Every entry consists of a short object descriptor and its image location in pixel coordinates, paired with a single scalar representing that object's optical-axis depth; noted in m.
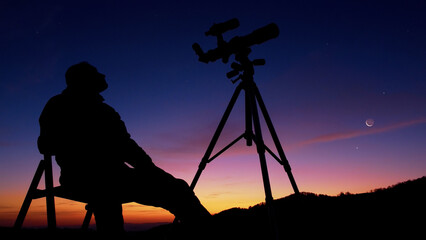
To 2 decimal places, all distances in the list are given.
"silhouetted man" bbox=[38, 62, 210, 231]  2.33
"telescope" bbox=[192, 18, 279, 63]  3.87
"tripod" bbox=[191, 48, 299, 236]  4.02
